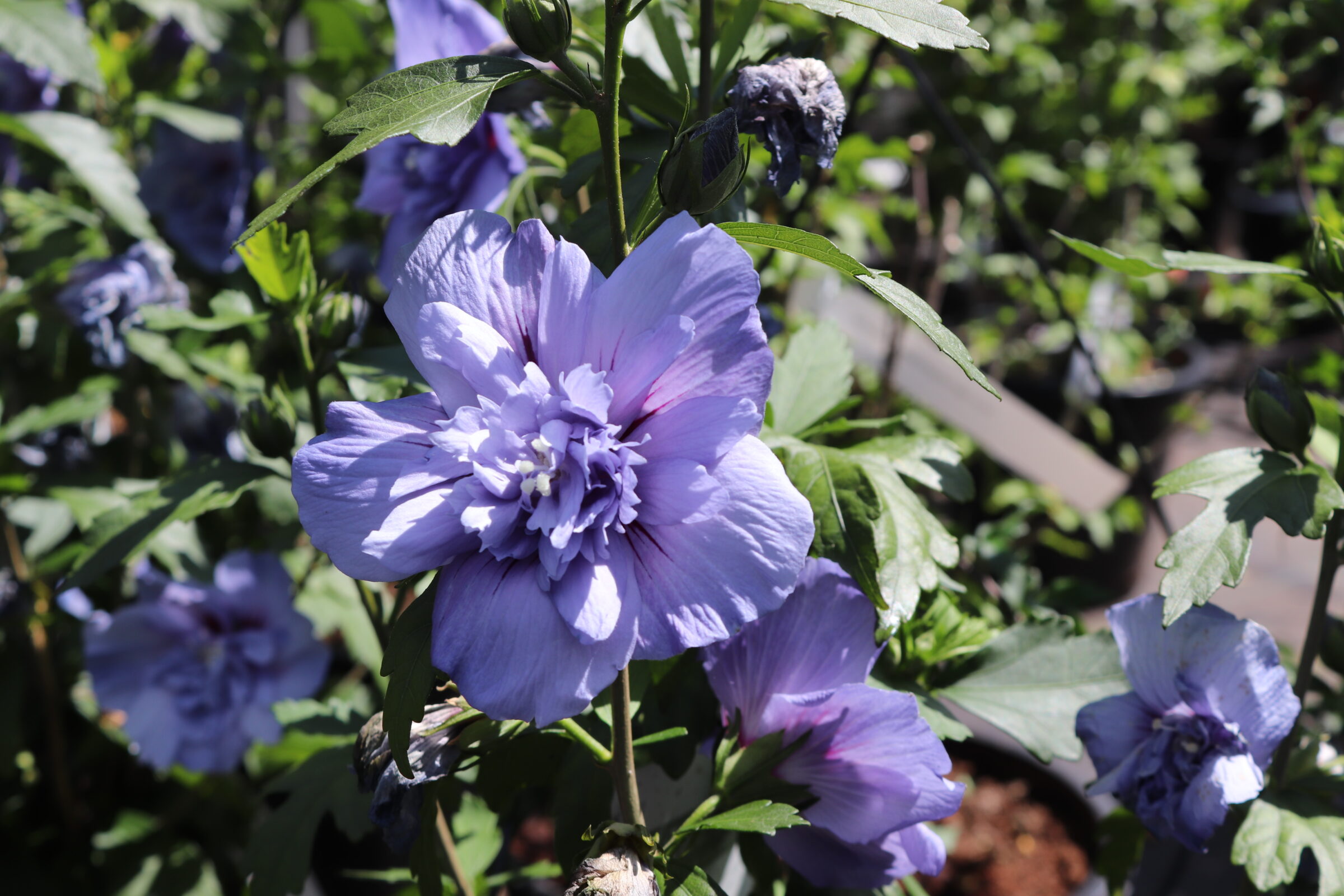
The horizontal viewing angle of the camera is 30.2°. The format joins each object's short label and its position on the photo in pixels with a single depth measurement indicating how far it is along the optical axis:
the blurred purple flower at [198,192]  0.71
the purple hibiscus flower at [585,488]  0.40
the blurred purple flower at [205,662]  0.62
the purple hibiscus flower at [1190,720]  0.47
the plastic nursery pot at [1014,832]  0.73
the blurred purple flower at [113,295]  0.62
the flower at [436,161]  0.51
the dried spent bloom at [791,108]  0.44
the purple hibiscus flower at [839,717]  0.45
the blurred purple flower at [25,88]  0.71
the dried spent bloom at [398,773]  0.44
